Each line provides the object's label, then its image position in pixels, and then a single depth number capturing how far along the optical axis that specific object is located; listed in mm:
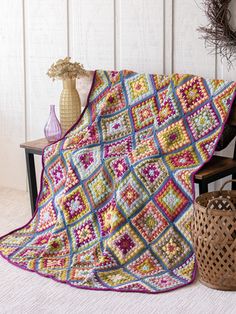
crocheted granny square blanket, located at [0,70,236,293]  3078
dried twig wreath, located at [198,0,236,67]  3369
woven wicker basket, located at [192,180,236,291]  2811
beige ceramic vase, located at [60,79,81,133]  3678
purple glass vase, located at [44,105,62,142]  3650
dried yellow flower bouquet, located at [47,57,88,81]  3652
